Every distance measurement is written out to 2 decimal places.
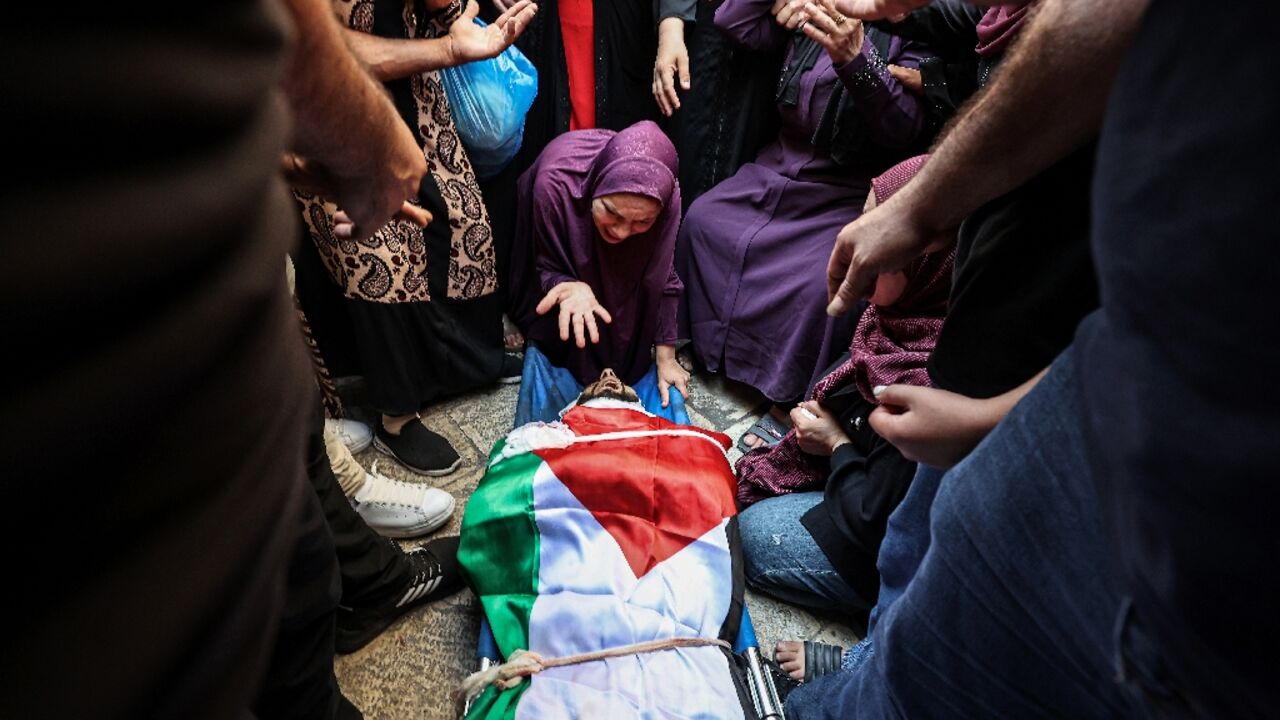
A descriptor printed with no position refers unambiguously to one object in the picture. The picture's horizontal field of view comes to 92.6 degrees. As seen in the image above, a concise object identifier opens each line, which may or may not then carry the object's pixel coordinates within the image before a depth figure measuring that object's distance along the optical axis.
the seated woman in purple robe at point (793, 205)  1.76
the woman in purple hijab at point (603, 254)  1.68
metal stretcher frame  1.03
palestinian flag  0.98
